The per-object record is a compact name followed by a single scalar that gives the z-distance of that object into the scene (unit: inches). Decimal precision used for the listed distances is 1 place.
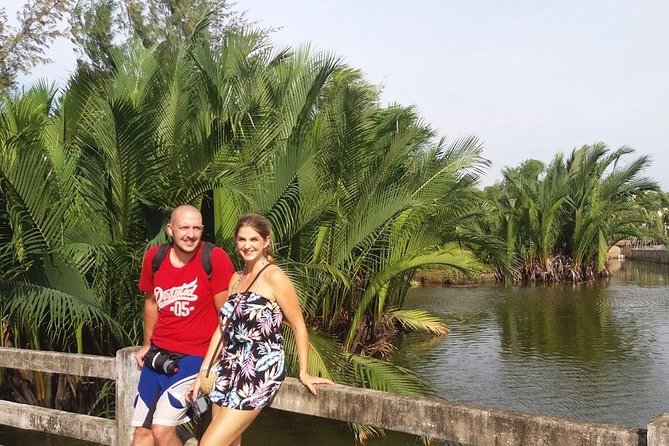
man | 121.3
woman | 104.9
